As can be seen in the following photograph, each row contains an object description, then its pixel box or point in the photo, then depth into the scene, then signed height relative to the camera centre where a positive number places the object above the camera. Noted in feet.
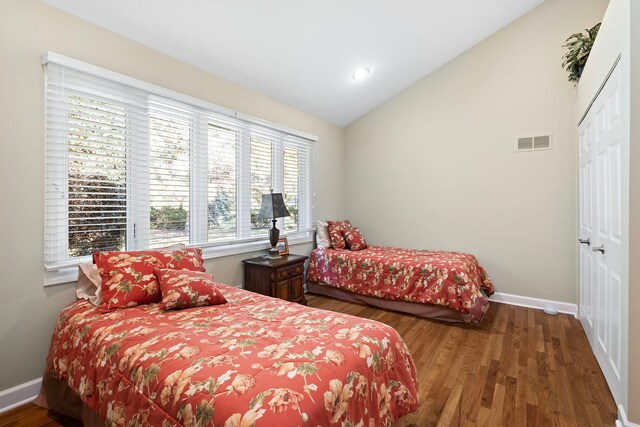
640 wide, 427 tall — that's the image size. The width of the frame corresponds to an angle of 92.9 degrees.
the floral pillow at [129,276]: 5.87 -1.24
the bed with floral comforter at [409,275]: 9.95 -2.32
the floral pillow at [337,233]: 13.61 -0.89
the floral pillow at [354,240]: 13.52 -1.20
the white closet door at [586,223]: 8.04 -0.34
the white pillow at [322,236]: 13.70 -1.02
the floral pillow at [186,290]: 5.97 -1.53
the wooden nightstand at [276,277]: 9.94 -2.14
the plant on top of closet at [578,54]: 8.58 +4.78
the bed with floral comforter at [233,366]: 3.32 -1.97
